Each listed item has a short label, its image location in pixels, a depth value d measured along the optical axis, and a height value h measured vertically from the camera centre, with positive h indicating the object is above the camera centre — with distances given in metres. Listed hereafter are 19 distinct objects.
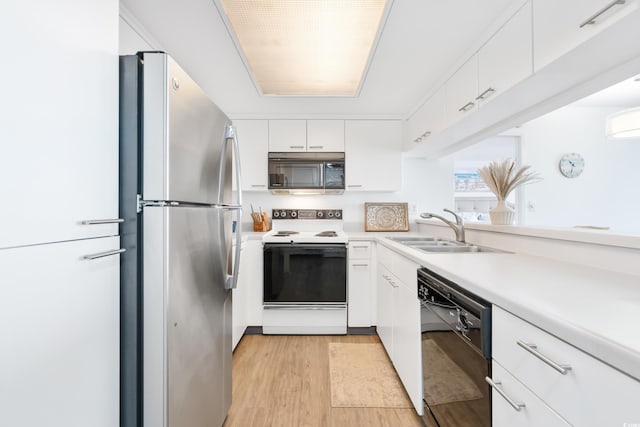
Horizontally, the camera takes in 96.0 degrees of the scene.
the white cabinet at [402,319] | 1.52 -0.67
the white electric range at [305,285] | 2.61 -0.65
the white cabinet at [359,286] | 2.69 -0.68
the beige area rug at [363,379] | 1.73 -1.12
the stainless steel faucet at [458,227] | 2.08 -0.09
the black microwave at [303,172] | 2.93 +0.43
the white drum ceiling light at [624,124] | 2.04 +0.66
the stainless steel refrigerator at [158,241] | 0.95 -0.09
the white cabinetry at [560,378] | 0.51 -0.35
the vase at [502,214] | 1.78 +0.00
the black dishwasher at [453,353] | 0.92 -0.53
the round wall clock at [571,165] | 3.16 +0.54
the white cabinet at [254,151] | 3.00 +0.66
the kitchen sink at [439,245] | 1.92 -0.22
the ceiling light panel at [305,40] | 1.57 +1.14
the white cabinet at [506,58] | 1.26 +0.77
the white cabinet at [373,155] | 3.03 +0.63
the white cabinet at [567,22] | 0.91 +0.68
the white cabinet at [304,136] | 3.01 +0.82
